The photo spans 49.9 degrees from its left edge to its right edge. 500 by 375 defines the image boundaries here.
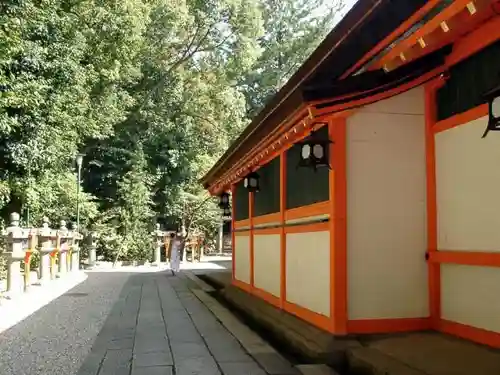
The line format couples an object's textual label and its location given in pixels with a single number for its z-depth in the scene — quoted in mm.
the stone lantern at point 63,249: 15484
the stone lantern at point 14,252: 10219
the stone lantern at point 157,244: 23516
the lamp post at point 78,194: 20928
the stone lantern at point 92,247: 22031
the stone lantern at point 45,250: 13219
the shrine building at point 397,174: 4207
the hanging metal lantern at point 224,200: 13625
